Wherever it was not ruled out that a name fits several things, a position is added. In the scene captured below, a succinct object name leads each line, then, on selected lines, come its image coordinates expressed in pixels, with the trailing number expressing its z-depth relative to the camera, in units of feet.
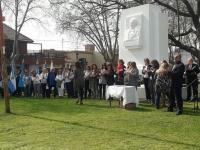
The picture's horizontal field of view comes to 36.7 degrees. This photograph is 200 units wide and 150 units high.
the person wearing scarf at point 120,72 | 43.93
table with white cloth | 35.78
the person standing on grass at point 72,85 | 54.70
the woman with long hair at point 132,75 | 38.68
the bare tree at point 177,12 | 69.36
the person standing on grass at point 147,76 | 40.13
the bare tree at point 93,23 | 74.43
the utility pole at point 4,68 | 34.14
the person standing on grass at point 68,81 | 55.21
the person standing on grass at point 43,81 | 55.98
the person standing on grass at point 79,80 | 40.91
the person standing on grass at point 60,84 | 55.47
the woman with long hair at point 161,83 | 33.60
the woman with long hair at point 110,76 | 46.21
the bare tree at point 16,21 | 78.79
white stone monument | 48.24
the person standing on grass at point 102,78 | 47.14
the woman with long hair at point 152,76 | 37.11
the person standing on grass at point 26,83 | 57.62
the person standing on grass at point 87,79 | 50.97
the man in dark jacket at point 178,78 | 30.30
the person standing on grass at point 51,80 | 55.98
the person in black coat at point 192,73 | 39.60
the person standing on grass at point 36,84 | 56.29
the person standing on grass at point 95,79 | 49.61
